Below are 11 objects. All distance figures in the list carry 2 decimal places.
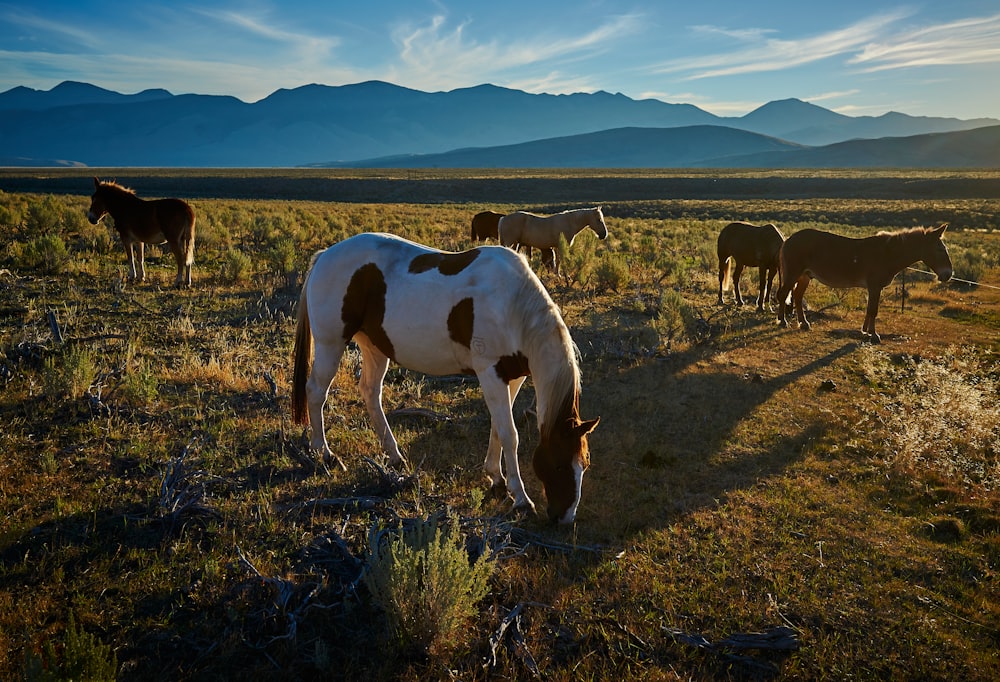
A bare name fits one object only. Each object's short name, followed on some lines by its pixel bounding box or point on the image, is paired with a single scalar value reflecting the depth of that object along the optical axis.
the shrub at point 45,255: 11.37
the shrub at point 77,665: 2.21
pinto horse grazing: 4.08
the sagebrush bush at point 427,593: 3.03
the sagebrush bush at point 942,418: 5.46
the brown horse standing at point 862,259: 9.99
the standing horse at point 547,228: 16.55
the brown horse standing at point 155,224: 11.52
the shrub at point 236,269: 12.06
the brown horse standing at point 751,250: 12.23
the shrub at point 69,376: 5.64
